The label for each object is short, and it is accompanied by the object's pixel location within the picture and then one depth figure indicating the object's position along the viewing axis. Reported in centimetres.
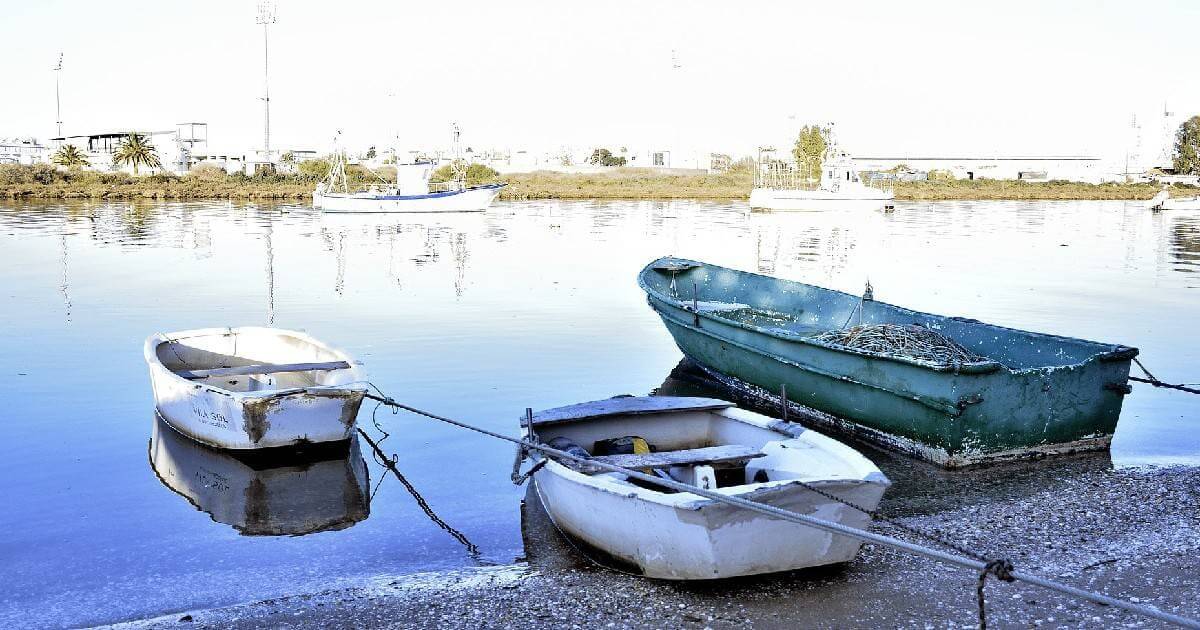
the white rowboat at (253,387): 933
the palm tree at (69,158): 8525
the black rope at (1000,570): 460
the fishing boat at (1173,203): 6109
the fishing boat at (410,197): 5338
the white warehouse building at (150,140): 9035
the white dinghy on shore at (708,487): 603
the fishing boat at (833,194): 6066
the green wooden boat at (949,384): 902
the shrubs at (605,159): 13462
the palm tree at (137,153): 8169
